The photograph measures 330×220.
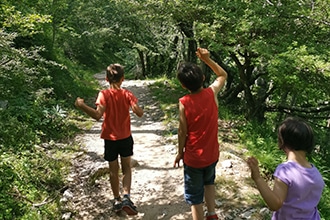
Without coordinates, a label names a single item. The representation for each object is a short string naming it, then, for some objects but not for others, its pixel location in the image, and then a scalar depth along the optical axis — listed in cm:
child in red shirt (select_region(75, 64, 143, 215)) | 368
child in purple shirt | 195
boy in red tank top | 300
